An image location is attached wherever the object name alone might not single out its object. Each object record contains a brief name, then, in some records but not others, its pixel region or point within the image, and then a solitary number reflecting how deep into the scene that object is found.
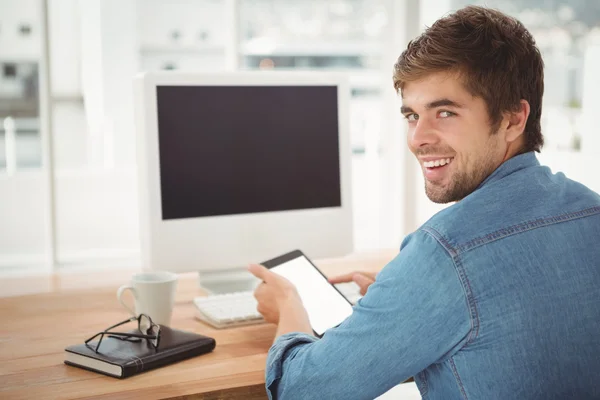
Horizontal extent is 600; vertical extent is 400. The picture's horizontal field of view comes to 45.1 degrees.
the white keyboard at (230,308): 1.58
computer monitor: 1.76
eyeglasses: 1.37
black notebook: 1.28
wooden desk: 1.22
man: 1.01
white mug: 1.51
